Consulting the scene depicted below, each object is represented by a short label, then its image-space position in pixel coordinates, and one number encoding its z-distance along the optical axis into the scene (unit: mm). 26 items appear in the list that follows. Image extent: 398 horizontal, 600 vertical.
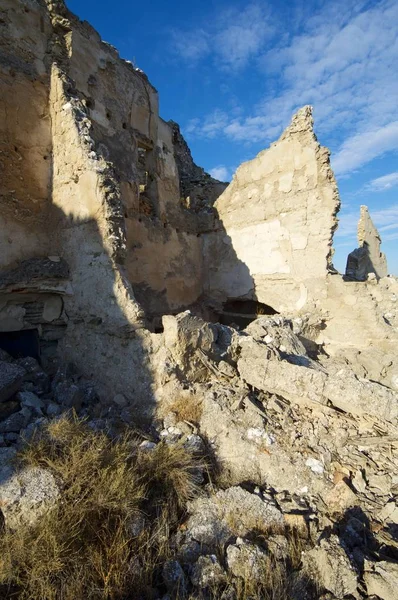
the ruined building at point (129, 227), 4332
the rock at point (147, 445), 2981
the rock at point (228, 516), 2375
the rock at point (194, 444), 3085
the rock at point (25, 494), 2164
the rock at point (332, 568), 1983
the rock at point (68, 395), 3627
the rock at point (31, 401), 3303
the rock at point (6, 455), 2457
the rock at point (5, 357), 4035
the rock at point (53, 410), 3324
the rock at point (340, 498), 2615
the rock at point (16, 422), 2943
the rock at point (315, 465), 2926
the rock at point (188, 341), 3828
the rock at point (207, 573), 1999
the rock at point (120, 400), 3830
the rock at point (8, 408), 3118
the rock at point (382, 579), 1878
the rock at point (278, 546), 2199
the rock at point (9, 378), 3252
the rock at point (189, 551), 2203
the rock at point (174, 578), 1962
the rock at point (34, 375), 3836
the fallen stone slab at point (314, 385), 3193
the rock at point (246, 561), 2033
